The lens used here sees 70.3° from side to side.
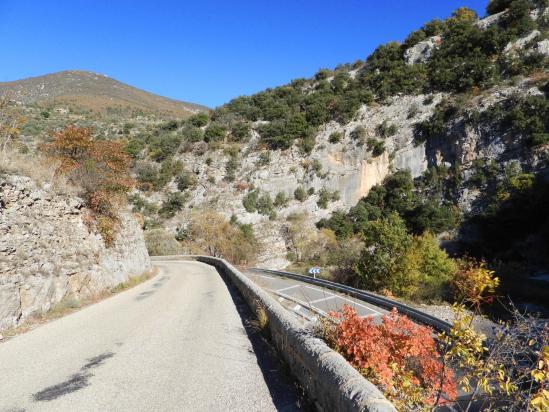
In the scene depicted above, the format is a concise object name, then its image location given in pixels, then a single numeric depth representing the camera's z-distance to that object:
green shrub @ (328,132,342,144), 51.30
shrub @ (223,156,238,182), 52.22
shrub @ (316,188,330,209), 48.53
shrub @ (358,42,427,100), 52.47
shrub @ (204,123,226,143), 57.12
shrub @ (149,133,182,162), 56.47
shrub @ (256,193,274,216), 48.78
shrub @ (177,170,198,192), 52.38
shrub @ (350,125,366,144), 50.19
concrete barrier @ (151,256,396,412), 3.65
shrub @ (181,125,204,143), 57.72
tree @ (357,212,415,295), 20.86
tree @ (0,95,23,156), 12.51
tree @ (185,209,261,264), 42.16
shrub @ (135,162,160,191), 53.16
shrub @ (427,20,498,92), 46.75
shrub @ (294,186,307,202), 49.59
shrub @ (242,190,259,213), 48.81
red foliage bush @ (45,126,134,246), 15.44
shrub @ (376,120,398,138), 49.12
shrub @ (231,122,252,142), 57.34
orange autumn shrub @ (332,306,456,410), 4.57
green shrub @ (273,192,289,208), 49.44
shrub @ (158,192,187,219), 50.09
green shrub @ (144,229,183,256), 43.75
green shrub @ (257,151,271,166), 52.44
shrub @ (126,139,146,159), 56.66
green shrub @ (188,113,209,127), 61.78
